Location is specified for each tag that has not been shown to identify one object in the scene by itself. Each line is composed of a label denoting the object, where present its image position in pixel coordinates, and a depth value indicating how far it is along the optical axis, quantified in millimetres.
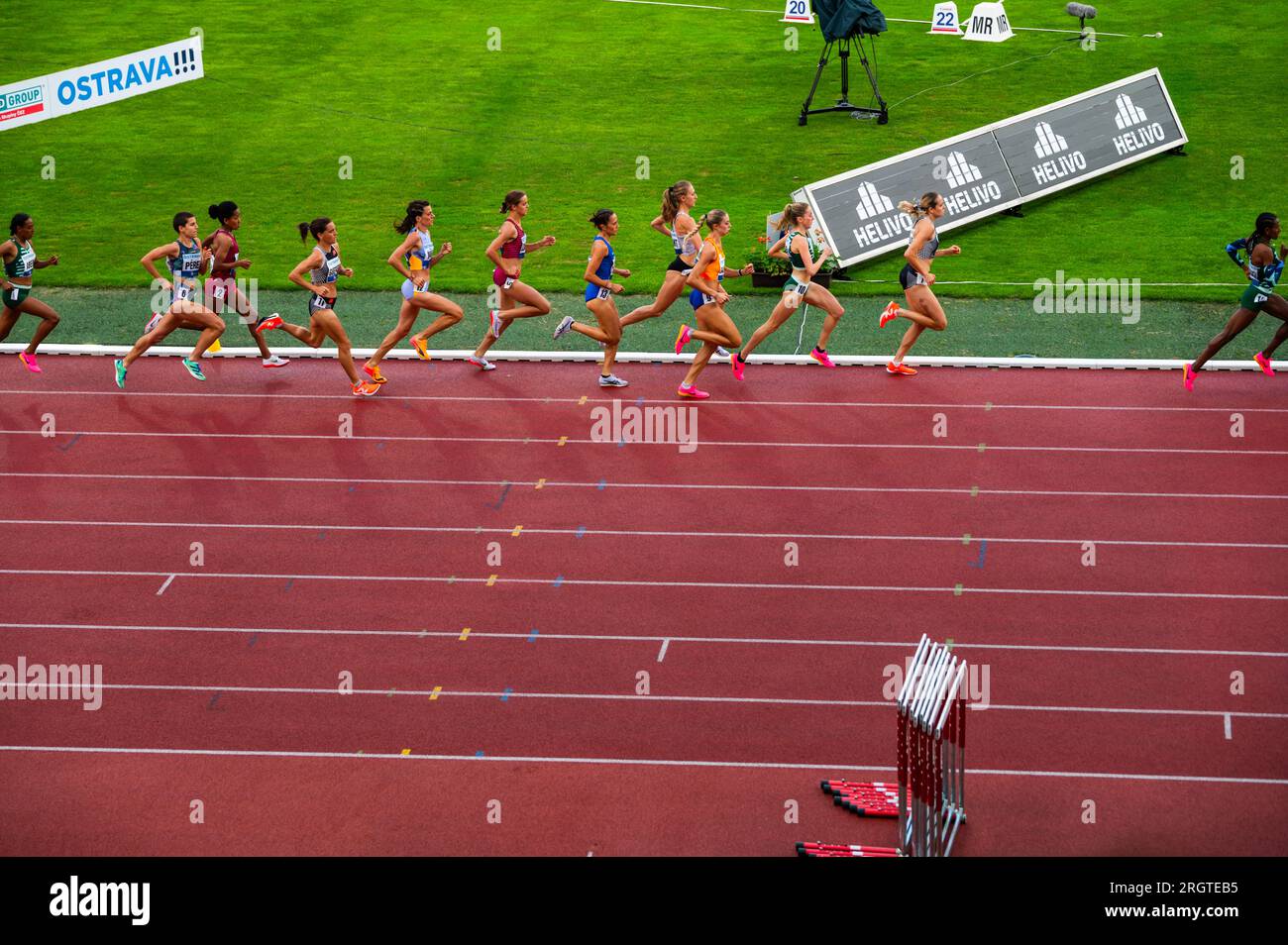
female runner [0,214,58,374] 14312
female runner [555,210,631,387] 13977
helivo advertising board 17062
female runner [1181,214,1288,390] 13648
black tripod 21672
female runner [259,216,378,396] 13805
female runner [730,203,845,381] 14219
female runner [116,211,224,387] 14375
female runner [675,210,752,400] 13820
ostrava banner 22766
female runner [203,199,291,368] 14414
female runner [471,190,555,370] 14264
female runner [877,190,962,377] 14133
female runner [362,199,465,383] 14133
